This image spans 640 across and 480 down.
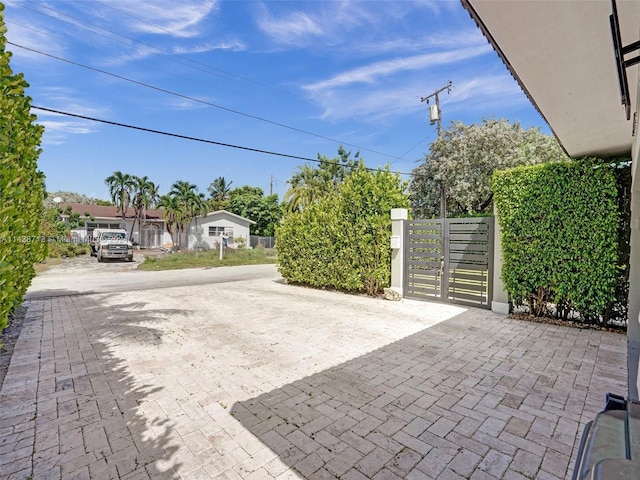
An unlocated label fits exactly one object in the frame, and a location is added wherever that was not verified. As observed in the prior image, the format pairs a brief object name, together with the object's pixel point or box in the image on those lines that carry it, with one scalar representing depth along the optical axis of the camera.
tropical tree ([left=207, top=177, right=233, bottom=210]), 40.59
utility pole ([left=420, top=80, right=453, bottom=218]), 16.62
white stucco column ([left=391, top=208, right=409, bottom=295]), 7.69
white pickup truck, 18.22
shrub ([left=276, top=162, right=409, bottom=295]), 7.96
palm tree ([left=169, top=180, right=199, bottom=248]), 26.63
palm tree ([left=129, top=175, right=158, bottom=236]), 29.45
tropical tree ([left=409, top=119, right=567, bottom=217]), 15.00
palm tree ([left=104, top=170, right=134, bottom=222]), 28.89
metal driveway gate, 6.63
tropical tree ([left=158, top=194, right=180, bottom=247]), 26.58
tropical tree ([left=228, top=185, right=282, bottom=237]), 32.64
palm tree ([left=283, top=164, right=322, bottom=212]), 24.64
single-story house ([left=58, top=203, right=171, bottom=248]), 29.27
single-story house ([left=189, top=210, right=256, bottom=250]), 27.41
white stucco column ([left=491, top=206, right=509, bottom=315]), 6.27
